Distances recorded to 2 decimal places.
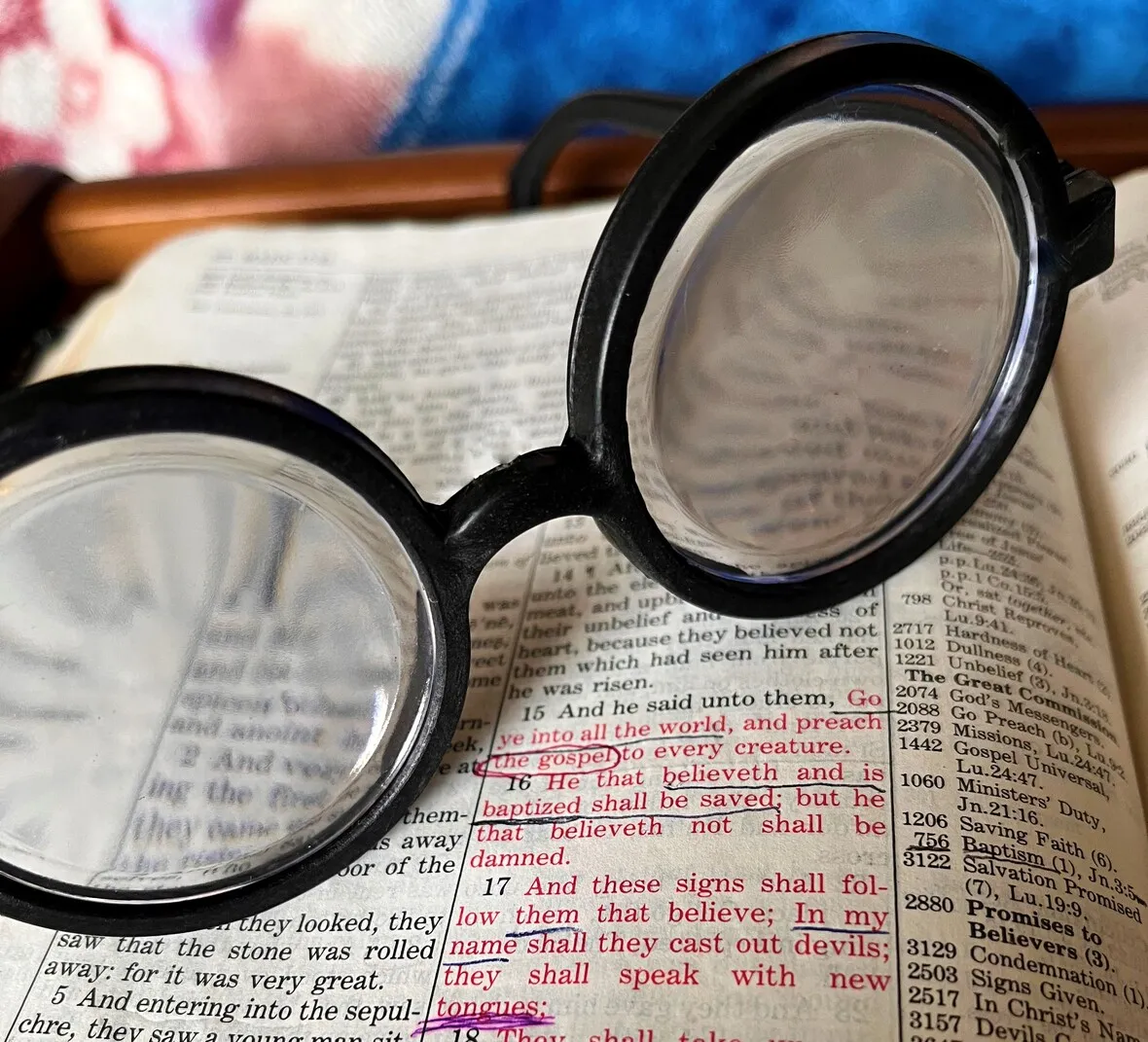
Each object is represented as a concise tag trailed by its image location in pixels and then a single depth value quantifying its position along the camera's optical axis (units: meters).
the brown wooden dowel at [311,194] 0.30
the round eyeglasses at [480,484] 0.18
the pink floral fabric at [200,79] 0.30
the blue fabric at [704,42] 0.28
